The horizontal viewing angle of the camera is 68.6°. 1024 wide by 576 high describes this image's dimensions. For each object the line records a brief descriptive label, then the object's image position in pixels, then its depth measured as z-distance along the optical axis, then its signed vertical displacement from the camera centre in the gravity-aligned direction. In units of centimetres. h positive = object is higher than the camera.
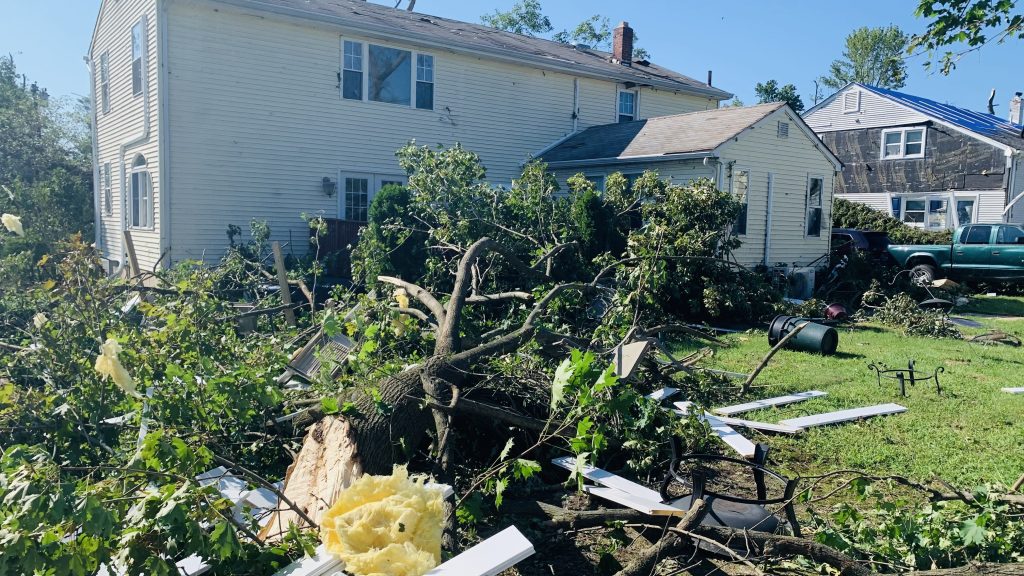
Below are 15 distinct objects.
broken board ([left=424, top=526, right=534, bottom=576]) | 273 -127
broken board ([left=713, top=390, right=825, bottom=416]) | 657 -164
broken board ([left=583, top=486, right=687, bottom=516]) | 376 -149
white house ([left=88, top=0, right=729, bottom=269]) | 1386 +218
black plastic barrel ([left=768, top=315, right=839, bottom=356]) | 955 -142
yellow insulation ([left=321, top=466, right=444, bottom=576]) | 271 -119
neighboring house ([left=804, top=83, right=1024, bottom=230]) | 2444 +246
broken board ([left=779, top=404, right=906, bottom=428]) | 624 -164
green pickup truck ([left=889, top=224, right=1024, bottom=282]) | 1747 -65
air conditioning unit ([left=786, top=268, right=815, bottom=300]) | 1694 -137
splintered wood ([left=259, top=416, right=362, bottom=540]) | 350 -129
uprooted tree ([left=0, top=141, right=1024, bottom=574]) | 266 -108
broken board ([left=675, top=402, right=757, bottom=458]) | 532 -159
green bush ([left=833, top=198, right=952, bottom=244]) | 2389 +11
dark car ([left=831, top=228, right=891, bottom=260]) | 1870 -40
